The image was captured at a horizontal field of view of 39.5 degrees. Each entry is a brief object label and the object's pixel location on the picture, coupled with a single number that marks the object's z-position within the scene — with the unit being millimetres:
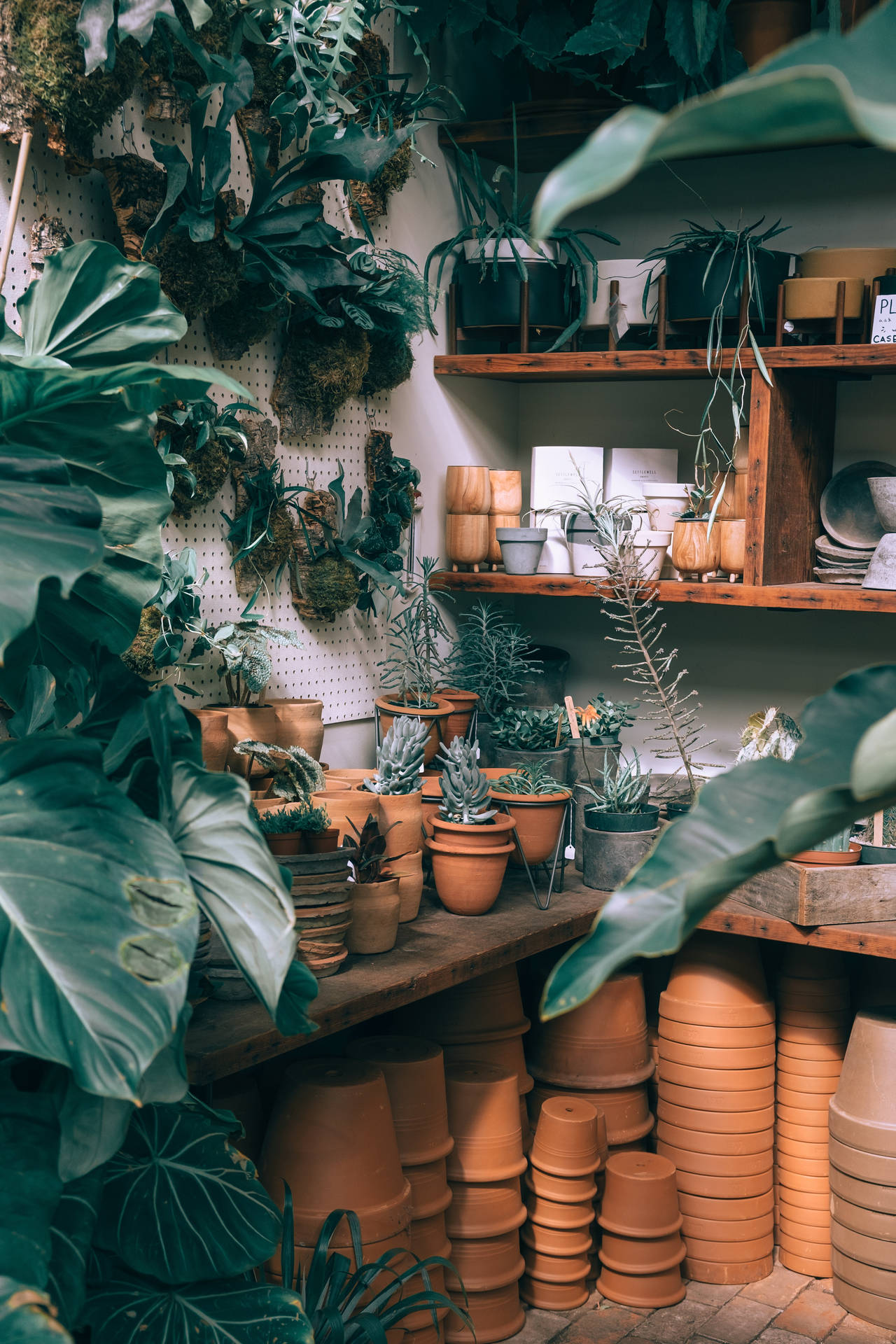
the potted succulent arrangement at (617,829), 2455
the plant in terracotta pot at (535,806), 2381
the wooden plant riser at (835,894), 2340
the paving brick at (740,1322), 2318
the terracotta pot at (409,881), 2195
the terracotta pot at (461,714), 2672
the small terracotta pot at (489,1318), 2246
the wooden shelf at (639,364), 2428
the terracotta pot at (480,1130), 2252
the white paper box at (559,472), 2871
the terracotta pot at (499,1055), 2391
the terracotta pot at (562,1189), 2396
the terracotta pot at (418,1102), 2105
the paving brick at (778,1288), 2479
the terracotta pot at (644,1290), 2424
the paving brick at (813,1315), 2350
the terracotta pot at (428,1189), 2115
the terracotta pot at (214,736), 2113
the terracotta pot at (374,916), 2039
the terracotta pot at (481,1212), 2248
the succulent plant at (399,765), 2227
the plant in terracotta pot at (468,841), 2242
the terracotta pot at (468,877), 2248
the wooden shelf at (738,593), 2443
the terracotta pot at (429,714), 2562
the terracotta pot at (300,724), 2338
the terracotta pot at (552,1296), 2414
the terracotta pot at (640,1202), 2404
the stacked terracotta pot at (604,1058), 2527
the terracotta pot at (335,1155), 1869
